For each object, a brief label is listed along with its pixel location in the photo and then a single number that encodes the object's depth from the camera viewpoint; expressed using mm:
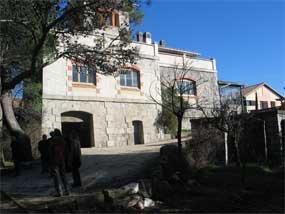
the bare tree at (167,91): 19019
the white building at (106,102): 15670
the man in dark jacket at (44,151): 8428
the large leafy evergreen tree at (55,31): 8704
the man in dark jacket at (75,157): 7243
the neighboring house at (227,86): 23988
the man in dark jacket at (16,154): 9475
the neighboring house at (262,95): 33430
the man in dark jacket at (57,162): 6437
